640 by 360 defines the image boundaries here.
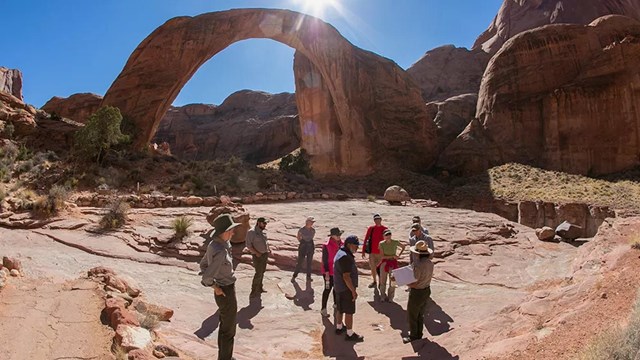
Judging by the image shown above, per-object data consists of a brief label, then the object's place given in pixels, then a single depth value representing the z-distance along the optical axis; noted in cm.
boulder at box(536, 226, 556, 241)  1263
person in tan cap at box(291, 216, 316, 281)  825
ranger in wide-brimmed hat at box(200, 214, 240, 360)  473
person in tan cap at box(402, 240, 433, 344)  565
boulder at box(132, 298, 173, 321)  544
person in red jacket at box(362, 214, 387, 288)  777
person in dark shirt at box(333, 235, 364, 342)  578
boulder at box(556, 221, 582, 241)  1266
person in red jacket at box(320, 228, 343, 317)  695
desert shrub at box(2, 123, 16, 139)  2003
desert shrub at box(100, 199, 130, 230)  1041
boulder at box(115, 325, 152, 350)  409
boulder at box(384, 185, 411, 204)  1970
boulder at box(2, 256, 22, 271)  628
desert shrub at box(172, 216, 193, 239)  1033
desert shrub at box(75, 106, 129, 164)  1877
